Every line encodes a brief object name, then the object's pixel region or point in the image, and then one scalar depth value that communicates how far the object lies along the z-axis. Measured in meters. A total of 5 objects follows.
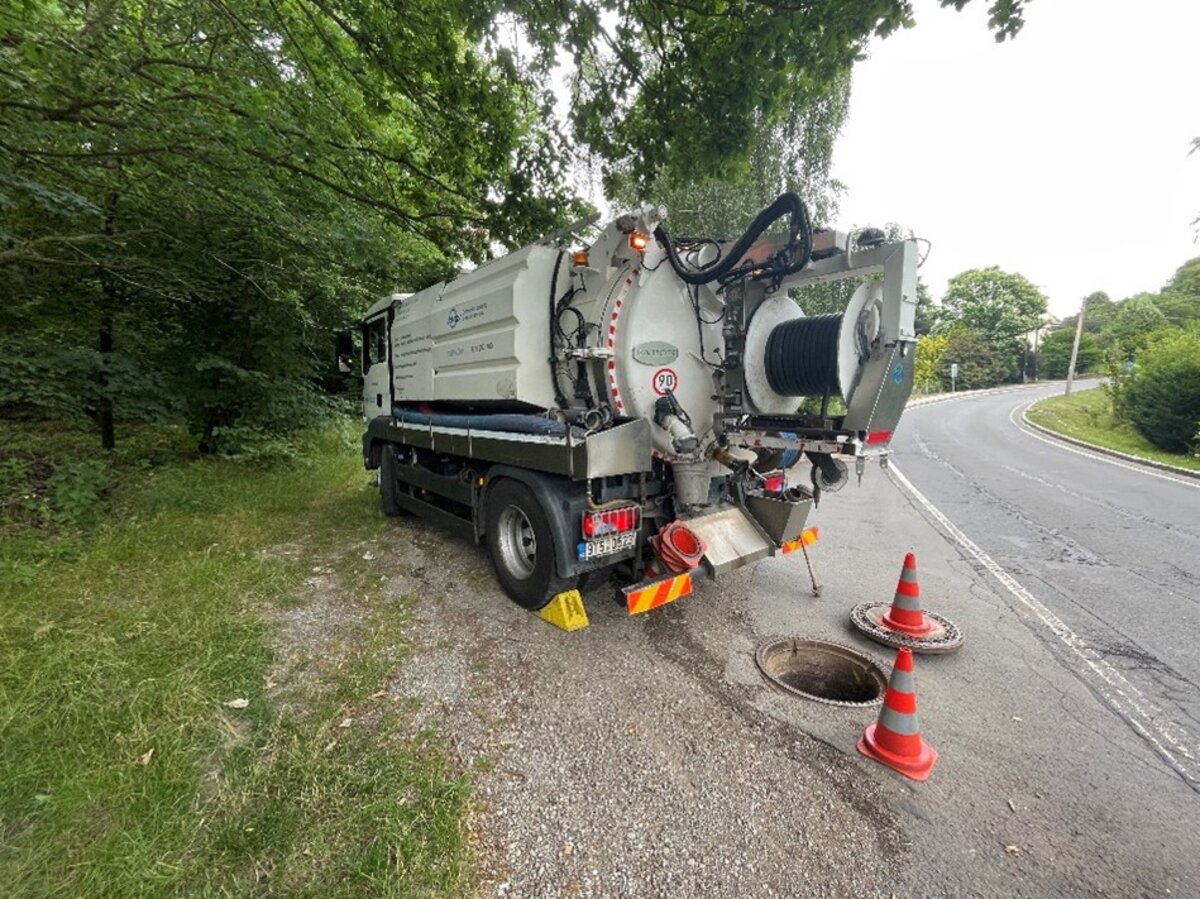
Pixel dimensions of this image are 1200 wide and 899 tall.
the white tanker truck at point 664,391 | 3.10
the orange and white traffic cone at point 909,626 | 3.37
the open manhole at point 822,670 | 3.03
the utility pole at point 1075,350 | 29.68
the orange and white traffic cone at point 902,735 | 2.29
